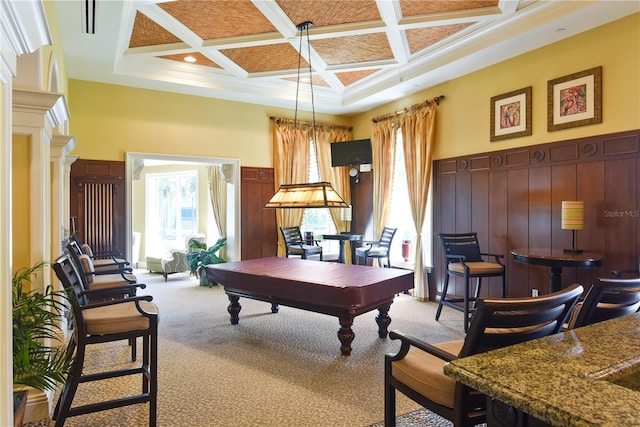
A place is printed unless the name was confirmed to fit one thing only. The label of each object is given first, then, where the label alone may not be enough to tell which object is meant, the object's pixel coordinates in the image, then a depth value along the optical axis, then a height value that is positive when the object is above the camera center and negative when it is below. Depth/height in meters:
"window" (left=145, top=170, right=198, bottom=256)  9.90 +0.09
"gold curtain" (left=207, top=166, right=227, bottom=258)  8.95 +0.36
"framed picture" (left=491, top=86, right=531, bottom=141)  4.69 +1.17
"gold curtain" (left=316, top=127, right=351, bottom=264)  7.45 +0.77
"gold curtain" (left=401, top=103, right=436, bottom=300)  5.87 +0.66
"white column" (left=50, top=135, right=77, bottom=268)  3.52 +0.26
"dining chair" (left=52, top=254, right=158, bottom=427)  2.32 -0.75
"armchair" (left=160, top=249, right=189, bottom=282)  7.60 -0.98
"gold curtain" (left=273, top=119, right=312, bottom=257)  7.09 +0.94
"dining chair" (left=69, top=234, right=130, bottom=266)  5.74 -0.61
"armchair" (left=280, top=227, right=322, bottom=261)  6.57 -0.57
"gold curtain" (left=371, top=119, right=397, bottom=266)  6.62 +0.76
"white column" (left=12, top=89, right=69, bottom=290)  2.53 +0.48
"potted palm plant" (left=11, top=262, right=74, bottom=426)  1.90 -0.67
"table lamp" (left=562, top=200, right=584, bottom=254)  3.88 -0.04
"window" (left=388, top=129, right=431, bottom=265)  6.53 -0.01
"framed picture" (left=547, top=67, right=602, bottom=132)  4.04 +1.17
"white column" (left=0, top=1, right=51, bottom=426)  1.33 +0.26
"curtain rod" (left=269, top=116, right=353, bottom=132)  7.09 +1.64
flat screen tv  7.07 +1.06
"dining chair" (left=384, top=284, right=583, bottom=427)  1.61 -0.64
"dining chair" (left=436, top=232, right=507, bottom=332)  4.37 -0.61
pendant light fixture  4.23 +0.17
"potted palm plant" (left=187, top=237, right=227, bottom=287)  6.95 -0.83
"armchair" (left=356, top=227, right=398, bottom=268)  6.24 -0.60
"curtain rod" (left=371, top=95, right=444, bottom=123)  5.77 +1.61
